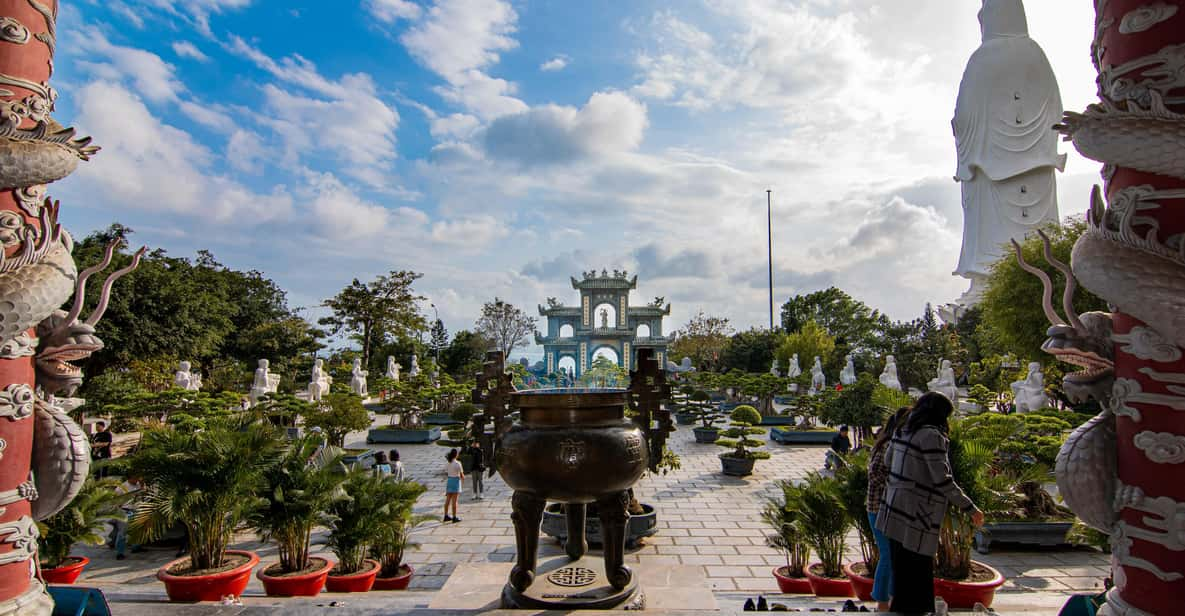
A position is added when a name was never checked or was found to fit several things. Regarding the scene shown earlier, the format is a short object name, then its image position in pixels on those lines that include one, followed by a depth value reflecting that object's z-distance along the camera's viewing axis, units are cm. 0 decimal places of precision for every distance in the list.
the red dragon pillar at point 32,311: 247
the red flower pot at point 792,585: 535
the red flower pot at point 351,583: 515
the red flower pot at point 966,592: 442
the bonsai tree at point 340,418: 1214
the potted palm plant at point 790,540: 534
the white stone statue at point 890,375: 2017
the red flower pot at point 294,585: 486
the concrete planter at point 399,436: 1616
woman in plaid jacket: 328
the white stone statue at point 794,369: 2728
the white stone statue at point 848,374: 2523
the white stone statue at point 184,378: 1700
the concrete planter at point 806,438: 1595
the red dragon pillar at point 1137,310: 229
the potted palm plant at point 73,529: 496
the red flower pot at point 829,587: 492
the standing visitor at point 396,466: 889
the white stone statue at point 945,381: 1494
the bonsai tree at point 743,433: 1136
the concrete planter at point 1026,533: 697
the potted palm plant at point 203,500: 467
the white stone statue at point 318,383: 1907
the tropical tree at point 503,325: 3916
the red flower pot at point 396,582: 555
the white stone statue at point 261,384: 1679
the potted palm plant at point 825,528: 504
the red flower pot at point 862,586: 462
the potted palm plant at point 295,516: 492
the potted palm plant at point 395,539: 545
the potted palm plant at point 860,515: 469
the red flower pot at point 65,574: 506
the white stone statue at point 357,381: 2208
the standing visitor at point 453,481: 846
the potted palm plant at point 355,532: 520
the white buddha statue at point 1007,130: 2753
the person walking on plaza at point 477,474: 957
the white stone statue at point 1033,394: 1257
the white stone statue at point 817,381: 2314
